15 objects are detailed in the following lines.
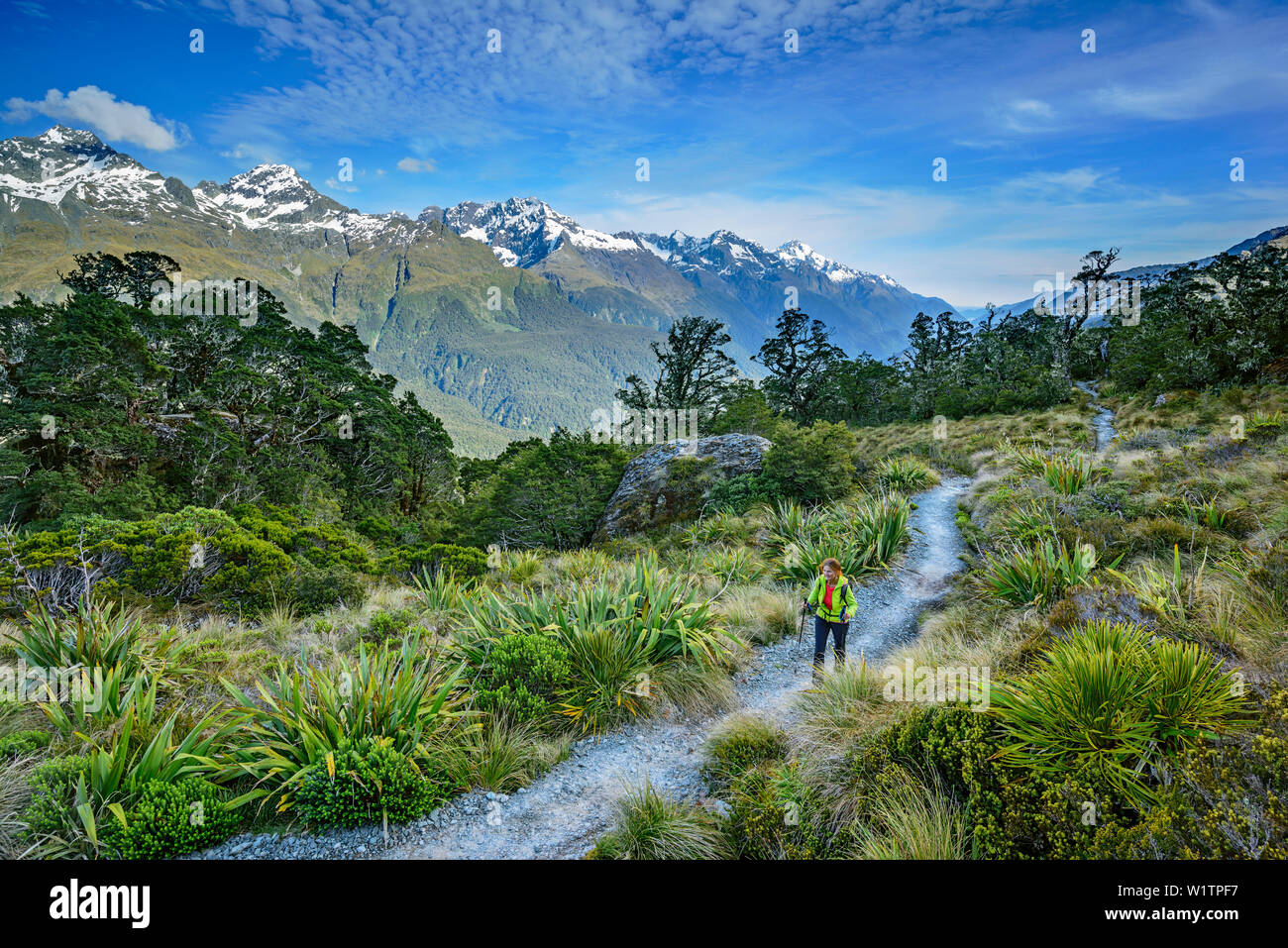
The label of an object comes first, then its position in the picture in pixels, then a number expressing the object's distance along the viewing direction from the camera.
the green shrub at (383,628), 7.31
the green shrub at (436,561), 12.58
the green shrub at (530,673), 5.01
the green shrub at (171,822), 3.07
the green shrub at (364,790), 3.46
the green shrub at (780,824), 3.18
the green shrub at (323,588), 9.69
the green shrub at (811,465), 15.98
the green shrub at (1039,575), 6.50
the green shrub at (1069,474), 10.51
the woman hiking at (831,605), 6.09
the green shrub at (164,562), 8.20
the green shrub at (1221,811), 2.30
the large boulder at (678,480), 19.52
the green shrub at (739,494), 16.64
